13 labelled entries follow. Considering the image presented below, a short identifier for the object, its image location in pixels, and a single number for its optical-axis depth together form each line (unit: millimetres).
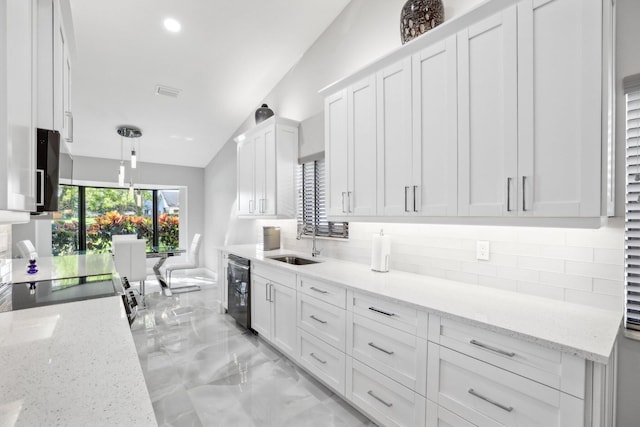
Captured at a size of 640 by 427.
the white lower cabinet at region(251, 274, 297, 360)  2715
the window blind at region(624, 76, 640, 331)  1455
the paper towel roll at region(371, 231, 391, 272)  2443
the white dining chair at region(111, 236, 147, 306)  4227
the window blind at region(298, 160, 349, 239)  3328
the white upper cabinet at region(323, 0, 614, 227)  1335
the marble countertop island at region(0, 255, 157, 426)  763
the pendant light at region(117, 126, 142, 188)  4973
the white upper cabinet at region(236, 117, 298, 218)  3635
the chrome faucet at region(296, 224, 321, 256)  3354
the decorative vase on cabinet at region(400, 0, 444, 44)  2088
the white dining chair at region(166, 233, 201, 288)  5191
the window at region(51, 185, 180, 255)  6109
